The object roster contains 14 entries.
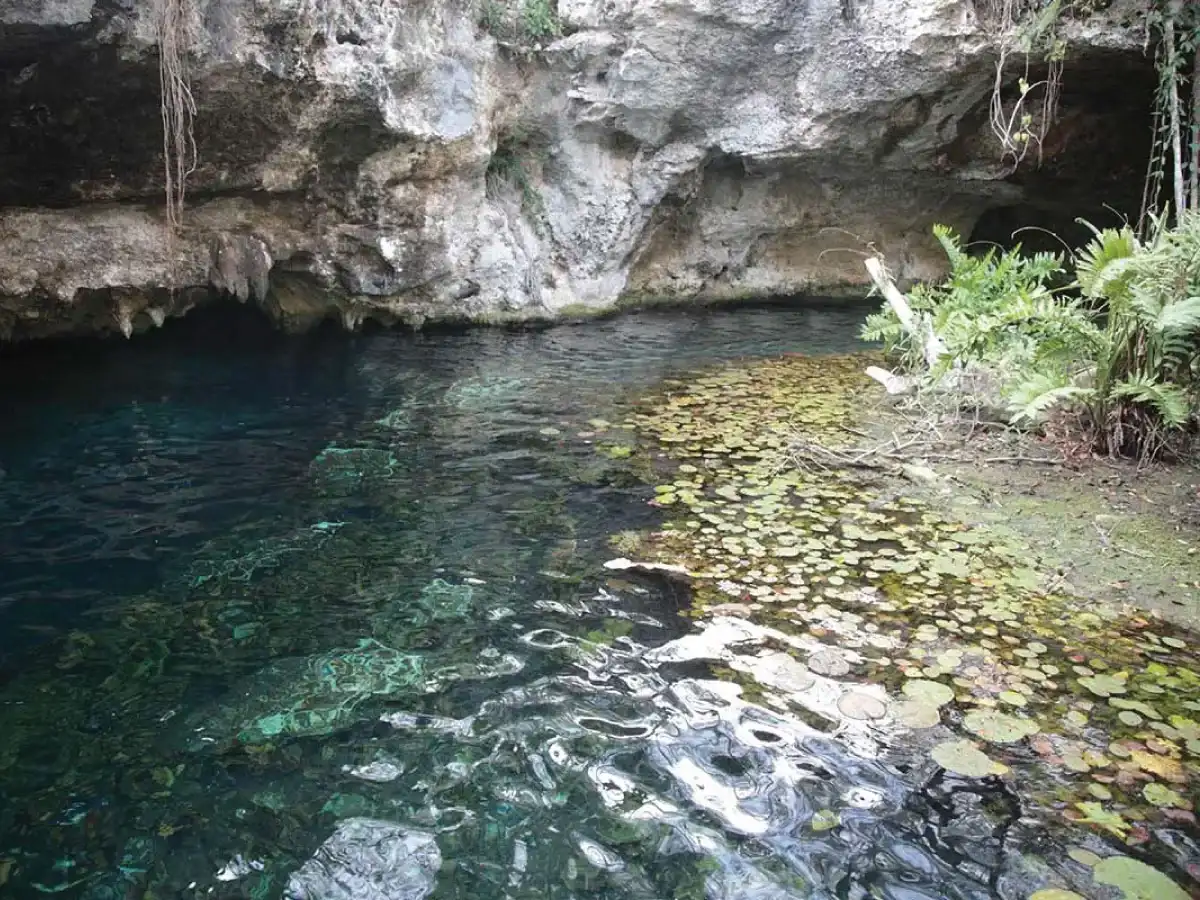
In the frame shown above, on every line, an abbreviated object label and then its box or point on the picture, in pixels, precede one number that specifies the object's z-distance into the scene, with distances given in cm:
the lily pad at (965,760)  281
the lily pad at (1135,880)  228
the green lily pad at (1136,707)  307
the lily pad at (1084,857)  242
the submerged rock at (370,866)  233
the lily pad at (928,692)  318
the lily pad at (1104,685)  321
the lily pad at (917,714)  306
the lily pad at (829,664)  339
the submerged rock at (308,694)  297
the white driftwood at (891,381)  719
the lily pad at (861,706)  312
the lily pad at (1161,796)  263
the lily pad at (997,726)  297
